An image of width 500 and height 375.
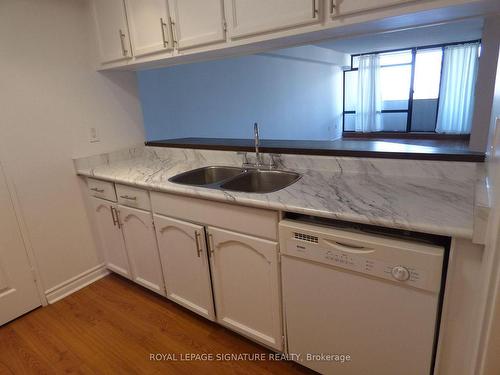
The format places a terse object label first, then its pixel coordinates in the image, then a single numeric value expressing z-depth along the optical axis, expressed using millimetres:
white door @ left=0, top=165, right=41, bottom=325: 1812
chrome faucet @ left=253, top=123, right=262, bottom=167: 1821
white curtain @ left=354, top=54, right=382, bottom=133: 7621
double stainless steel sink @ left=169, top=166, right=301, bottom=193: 1722
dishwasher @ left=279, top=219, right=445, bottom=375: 965
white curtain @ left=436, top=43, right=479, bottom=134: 6605
